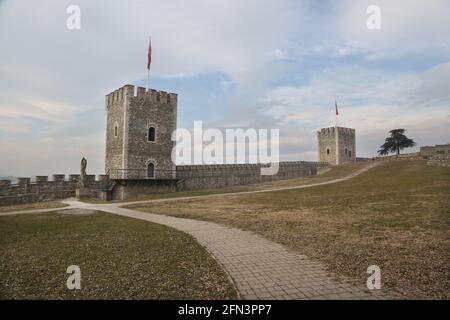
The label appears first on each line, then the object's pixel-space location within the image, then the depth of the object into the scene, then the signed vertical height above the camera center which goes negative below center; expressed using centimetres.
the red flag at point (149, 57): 3005 +1113
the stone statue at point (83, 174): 2572 -19
